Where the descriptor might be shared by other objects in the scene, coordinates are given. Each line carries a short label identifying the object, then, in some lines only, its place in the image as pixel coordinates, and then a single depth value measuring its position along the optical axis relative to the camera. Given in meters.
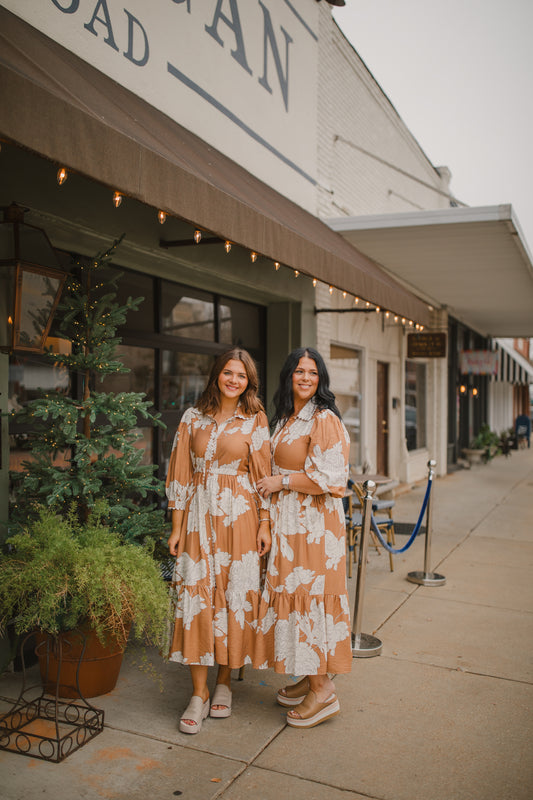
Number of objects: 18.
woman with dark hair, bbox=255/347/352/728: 3.48
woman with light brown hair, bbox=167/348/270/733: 3.50
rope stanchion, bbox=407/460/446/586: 6.24
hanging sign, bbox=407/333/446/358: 12.52
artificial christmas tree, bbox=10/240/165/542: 4.02
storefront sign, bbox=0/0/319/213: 4.86
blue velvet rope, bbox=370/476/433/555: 5.64
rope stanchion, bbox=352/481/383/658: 4.50
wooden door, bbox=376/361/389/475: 11.93
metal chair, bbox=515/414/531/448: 26.64
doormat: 8.57
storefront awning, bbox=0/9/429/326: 2.86
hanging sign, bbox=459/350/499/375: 16.69
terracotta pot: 3.65
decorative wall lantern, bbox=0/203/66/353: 3.88
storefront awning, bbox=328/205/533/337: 7.06
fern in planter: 3.40
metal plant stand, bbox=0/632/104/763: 3.21
